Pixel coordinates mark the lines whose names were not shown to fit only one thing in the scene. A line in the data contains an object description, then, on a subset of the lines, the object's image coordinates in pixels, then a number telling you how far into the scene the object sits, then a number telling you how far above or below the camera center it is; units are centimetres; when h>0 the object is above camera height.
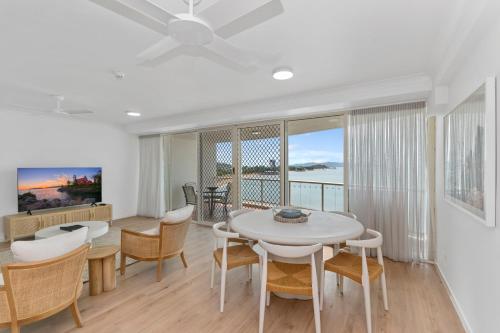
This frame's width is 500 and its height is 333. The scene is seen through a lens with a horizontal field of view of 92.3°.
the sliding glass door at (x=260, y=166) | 449 -2
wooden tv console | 410 -99
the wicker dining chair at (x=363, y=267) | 193 -90
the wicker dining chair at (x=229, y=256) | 225 -92
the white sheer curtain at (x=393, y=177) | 322 -17
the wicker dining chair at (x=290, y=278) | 181 -92
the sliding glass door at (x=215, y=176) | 516 -23
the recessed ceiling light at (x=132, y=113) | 456 +100
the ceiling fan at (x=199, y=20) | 116 +77
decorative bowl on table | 255 -56
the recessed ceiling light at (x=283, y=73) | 251 +97
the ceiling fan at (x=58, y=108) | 358 +102
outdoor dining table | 541 -67
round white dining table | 205 -61
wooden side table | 251 -112
